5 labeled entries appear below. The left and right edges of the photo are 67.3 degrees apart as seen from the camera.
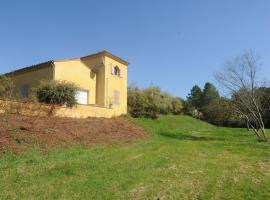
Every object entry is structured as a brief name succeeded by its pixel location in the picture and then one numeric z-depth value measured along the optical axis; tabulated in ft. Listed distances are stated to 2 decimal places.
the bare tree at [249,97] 47.69
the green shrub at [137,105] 62.61
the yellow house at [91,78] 48.14
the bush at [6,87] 41.30
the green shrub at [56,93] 40.96
